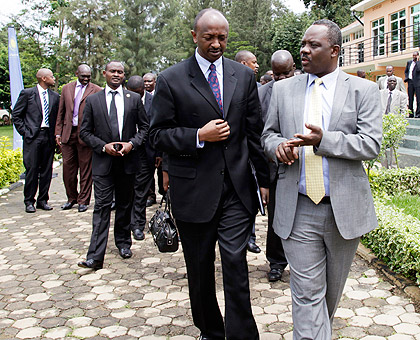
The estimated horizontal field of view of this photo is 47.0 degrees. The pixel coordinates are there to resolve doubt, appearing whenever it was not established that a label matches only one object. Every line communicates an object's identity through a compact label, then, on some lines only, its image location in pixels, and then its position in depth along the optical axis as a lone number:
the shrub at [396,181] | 7.94
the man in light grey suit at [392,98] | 11.84
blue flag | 12.77
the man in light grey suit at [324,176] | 2.88
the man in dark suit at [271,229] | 4.93
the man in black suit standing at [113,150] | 5.48
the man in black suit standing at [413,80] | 14.27
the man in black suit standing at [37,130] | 8.79
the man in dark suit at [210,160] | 3.28
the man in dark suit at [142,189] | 6.87
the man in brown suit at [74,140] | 8.74
